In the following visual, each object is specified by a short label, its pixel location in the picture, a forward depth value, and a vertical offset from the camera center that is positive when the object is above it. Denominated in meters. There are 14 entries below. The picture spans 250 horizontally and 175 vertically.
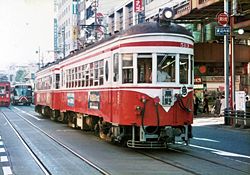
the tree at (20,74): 139.59 +7.26
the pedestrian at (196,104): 37.78 -0.18
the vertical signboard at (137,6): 54.14 +9.81
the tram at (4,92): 60.80 +1.10
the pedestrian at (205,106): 40.69 -0.35
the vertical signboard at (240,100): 25.94 +0.07
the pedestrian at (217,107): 37.12 -0.39
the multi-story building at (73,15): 77.18 +15.43
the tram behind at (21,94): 68.19 +0.99
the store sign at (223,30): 26.14 +3.53
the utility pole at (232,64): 27.66 +1.97
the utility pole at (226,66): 27.41 +1.88
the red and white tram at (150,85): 14.23 +0.46
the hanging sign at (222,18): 26.36 +4.15
